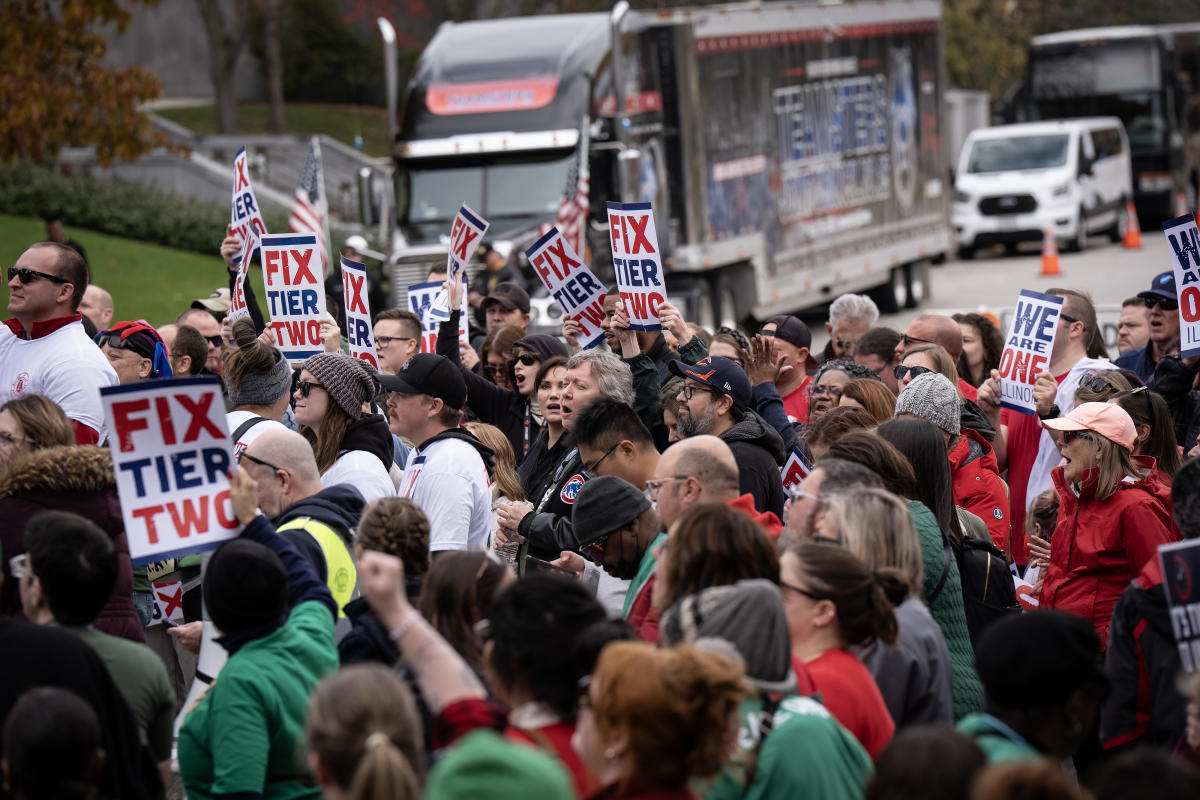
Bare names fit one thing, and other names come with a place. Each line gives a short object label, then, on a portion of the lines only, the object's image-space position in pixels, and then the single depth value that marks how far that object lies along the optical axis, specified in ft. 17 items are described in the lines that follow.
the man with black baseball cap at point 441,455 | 38.22
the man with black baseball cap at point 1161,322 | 55.11
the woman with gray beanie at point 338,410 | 41.47
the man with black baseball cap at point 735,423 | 41.32
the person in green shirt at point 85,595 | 26.89
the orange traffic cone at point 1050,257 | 175.01
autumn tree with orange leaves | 123.54
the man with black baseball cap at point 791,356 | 56.85
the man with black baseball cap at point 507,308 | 64.64
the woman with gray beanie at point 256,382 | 43.32
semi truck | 112.16
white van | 202.59
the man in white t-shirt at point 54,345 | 42.91
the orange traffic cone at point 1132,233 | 207.82
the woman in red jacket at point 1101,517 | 35.96
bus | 233.96
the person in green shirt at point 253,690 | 26.76
